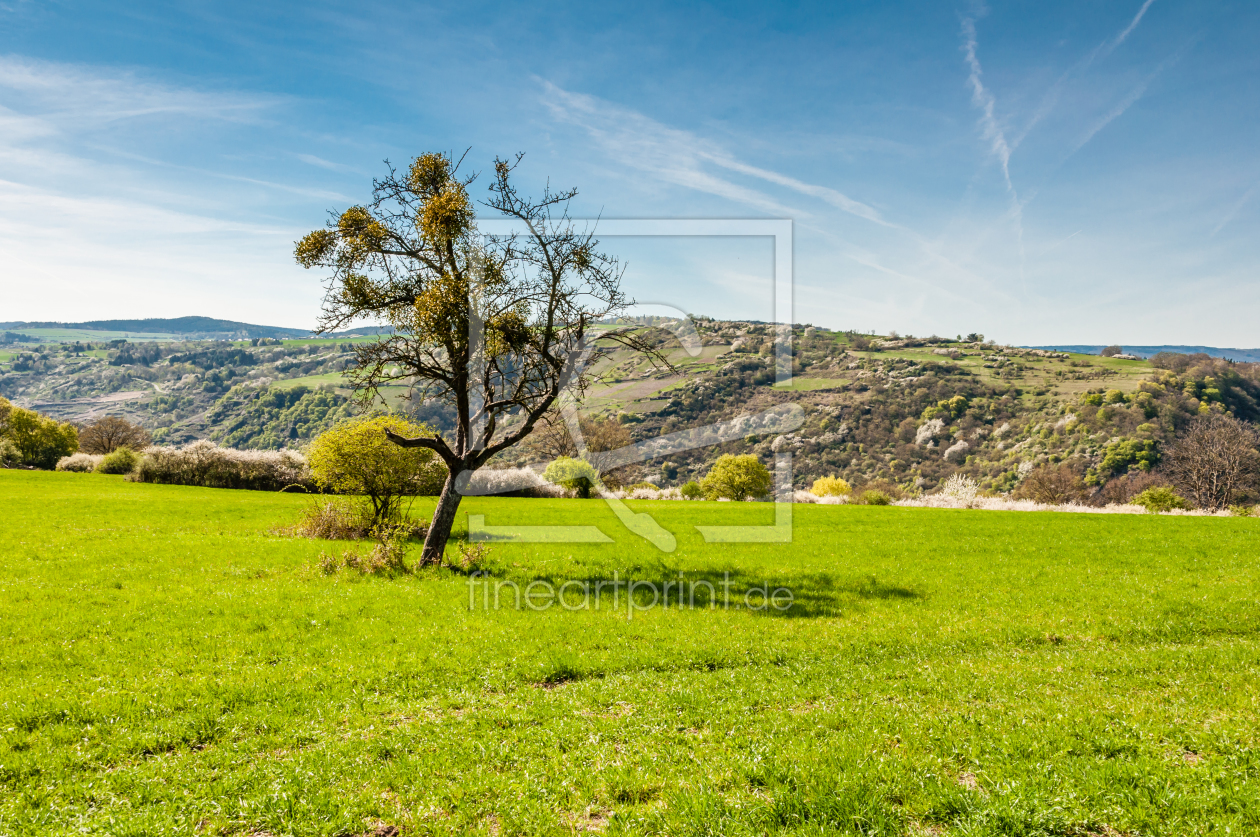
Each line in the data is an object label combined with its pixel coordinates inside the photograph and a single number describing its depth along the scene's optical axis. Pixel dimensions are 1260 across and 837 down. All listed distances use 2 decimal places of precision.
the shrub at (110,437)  74.69
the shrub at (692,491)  60.66
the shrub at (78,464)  59.03
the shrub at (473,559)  19.14
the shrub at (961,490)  53.11
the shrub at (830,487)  61.91
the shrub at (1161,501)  47.94
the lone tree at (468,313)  17.92
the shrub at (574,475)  56.78
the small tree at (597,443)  57.69
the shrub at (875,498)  53.03
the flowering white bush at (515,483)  55.06
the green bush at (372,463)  23.48
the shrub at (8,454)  61.94
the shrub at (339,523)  25.25
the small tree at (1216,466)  52.41
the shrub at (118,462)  57.03
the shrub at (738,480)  59.25
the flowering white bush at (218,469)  51.00
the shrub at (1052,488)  59.09
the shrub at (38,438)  66.19
